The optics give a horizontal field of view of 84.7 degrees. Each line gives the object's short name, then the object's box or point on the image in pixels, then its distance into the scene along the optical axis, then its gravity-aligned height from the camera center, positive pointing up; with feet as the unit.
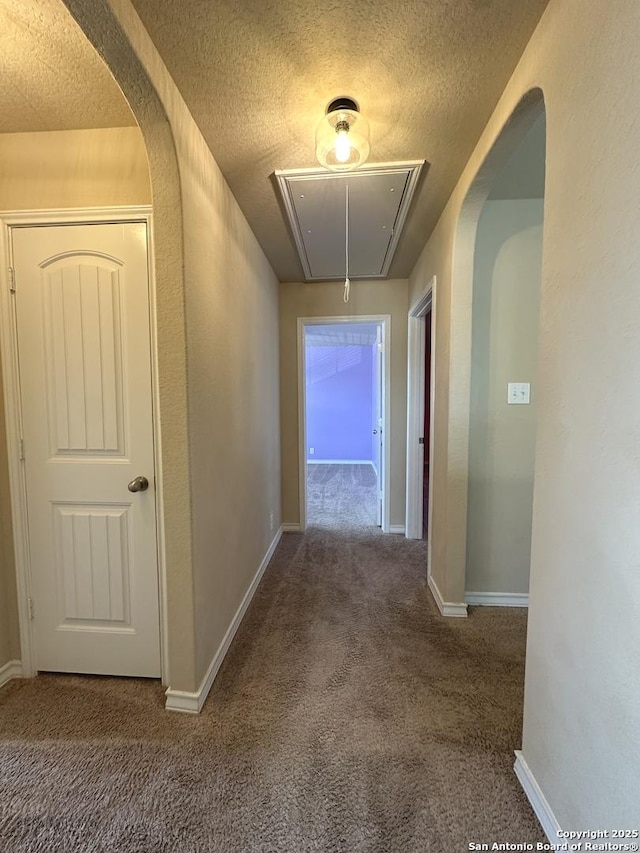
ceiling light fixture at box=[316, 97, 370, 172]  4.25 +3.26
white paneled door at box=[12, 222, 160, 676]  4.90 -0.62
